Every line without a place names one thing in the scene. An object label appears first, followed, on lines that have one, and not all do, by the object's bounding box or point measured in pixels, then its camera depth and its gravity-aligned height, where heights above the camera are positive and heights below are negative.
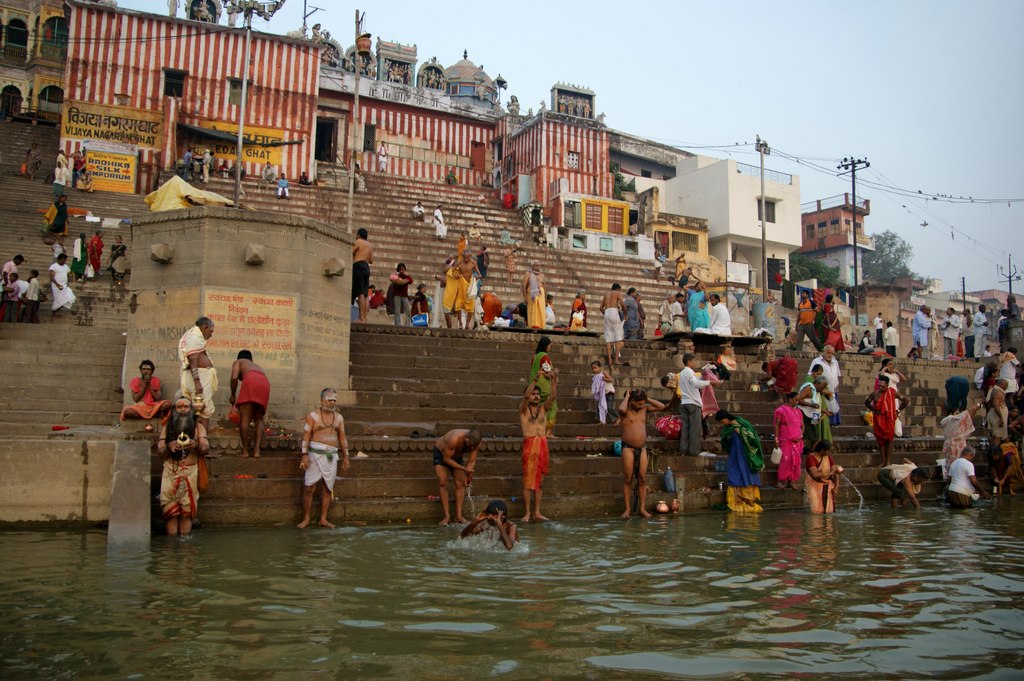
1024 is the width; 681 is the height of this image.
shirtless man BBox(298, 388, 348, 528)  7.71 -0.44
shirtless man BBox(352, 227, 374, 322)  12.36 +2.18
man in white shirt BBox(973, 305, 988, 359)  20.11 +2.21
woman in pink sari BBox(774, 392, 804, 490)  9.97 -0.32
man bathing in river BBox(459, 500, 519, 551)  6.73 -0.99
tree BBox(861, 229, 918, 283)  60.34 +12.05
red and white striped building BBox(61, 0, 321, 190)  26.09 +10.74
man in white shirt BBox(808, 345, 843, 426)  12.31 +0.71
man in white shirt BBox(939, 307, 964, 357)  20.02 +2.12
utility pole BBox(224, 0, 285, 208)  21.44 +11.42
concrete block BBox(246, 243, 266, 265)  9.28 +1.73
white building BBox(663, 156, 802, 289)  36.78 +9.48
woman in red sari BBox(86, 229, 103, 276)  15.53 +2.89
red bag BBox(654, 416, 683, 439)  10.42 -0.23
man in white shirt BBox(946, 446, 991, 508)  10.38 -0.89
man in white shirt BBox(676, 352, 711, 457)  10.02 +0.04
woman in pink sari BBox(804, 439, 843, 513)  9.57 -0.79
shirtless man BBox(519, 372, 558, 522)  8.36 -0.37
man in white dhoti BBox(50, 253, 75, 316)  13.45 +1.90
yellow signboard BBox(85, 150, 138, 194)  24.73 +7.14
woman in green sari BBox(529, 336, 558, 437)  8.85 +0.40
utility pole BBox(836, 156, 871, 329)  30.08 +9.99
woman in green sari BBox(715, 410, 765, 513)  9.63 -0.65
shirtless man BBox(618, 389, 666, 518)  8.93 -0.31
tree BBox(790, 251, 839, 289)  42.47 +7.76
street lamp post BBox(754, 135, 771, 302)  30.05 +6.47
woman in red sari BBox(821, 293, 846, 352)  15.16 +1.69
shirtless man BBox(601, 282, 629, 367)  13.11 +1.40
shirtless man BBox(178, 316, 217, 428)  7.80 +0.33
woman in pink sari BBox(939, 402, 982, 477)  10.96 -0.22
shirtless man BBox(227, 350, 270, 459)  8.13 +0.06
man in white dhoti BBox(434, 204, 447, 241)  24.41 +5.52
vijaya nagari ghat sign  25.58 +8.96
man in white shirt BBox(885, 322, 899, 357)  19.44 +1.83
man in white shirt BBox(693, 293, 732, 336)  14.09 +1.60
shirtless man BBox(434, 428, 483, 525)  8.05 -0.54
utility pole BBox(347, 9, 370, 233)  21.10 +9.20
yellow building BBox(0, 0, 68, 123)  31.53 +13.57
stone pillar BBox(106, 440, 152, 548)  6.88 -0.84
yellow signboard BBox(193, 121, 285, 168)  27.52 +8.88
